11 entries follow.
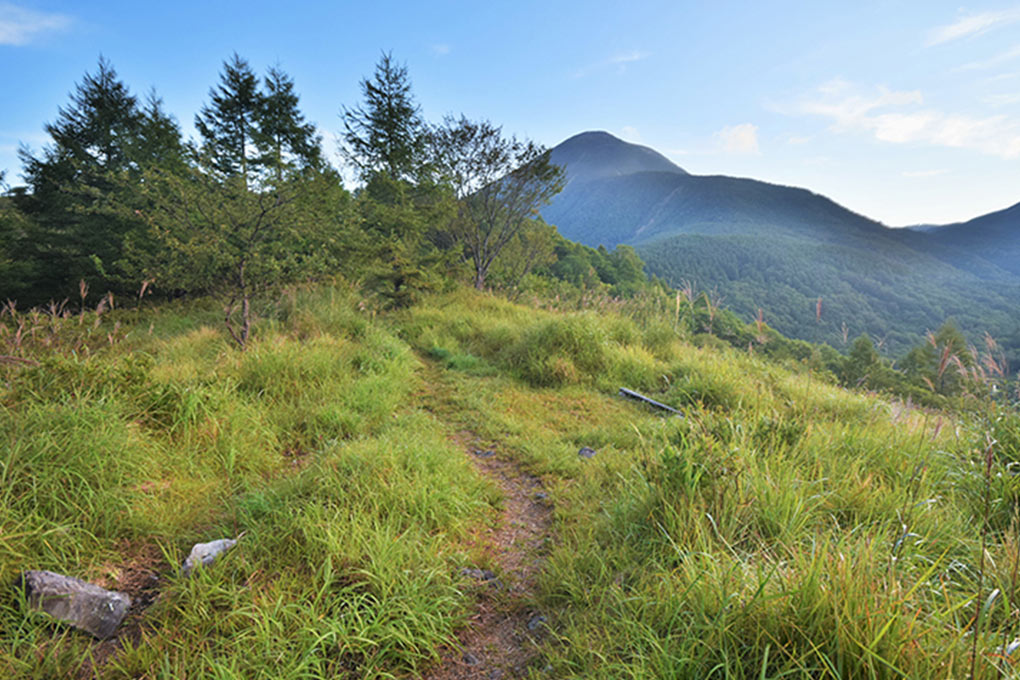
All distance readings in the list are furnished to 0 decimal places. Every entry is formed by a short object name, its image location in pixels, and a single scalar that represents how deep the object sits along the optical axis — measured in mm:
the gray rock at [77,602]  1844
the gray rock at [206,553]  2119
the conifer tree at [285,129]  20281
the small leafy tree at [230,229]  5992
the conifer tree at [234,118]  19203
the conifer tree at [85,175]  14875
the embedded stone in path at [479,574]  2283
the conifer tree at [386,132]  19141
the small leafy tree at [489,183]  13008
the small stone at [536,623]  1988
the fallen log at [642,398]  5281
